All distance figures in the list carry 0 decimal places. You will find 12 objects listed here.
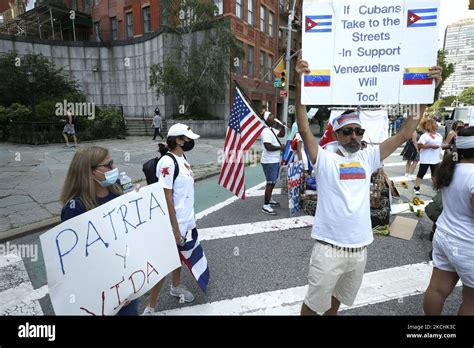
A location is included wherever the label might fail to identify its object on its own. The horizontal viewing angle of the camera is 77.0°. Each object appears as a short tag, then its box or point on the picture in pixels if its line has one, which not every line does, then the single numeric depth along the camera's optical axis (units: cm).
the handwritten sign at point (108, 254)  190
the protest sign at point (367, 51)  245
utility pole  1608
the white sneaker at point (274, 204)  644
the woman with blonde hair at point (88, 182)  208
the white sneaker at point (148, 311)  286
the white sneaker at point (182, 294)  320
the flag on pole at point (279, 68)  1526
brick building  2333
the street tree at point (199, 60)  1923
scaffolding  2716
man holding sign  222
